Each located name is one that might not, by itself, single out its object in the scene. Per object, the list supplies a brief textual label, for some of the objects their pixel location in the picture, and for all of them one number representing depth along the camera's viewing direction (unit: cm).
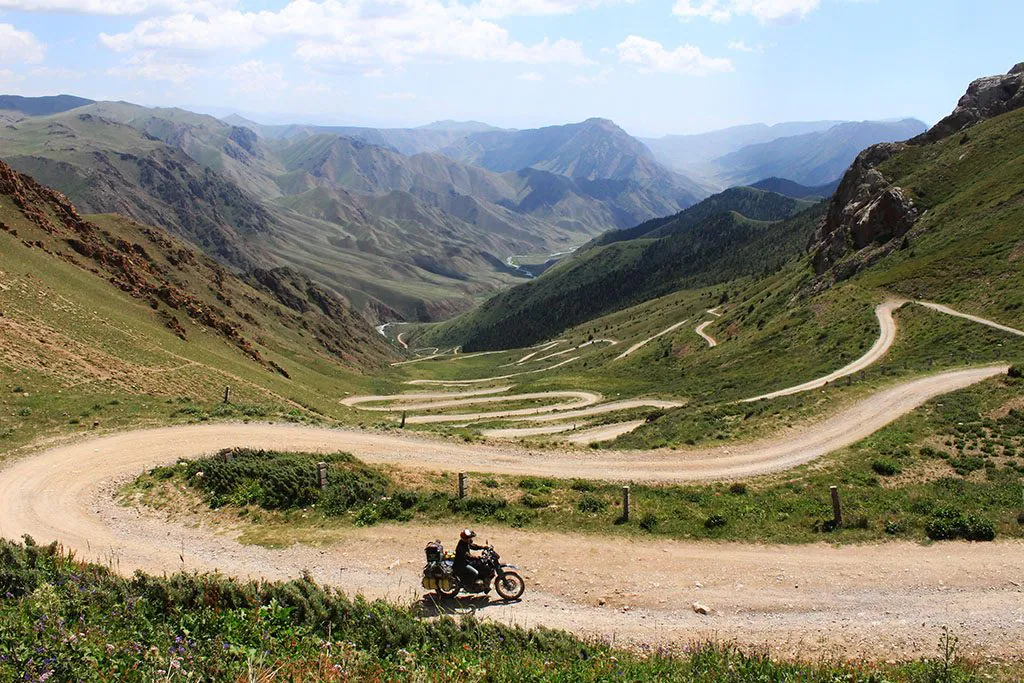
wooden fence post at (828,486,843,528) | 2114
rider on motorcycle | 1667
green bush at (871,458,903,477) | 2552
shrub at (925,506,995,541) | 1956
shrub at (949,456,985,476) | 2478
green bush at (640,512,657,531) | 2155
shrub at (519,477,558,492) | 2569
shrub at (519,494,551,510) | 2356
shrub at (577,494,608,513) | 2308
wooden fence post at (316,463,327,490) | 2389
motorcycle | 1658
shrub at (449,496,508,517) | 2283
